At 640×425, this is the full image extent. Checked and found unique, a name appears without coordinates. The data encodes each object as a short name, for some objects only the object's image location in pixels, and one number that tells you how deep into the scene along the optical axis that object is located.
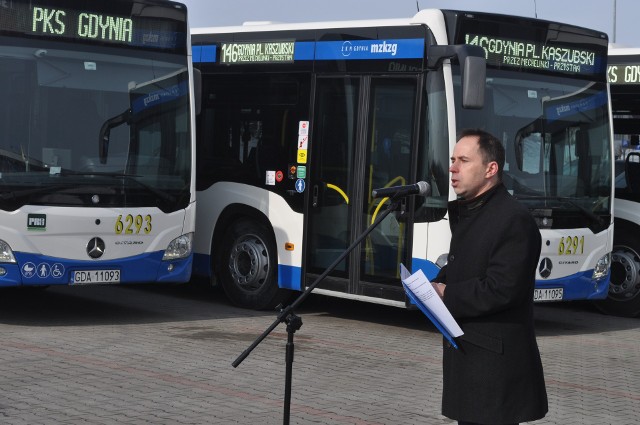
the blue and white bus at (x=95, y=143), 14.29
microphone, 6.99
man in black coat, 6.20
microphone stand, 7.25
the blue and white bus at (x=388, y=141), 14.84
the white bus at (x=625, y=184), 18.08
